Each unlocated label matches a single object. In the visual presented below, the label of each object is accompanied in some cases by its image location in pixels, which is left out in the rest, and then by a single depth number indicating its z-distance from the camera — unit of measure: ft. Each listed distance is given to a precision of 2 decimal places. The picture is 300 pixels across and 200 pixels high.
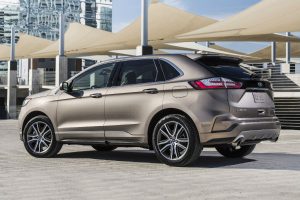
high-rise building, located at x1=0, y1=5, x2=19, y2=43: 282.15
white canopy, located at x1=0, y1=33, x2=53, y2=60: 160.04
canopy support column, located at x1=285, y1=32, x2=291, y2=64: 123.44
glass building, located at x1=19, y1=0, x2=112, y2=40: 277.07
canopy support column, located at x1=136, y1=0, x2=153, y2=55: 65.10
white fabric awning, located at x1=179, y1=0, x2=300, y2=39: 70.08
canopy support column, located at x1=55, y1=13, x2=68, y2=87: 107.55
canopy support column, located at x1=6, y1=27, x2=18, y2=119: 137.30
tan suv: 23.48
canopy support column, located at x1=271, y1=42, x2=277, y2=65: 122.72
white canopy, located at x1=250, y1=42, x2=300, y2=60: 155.74
